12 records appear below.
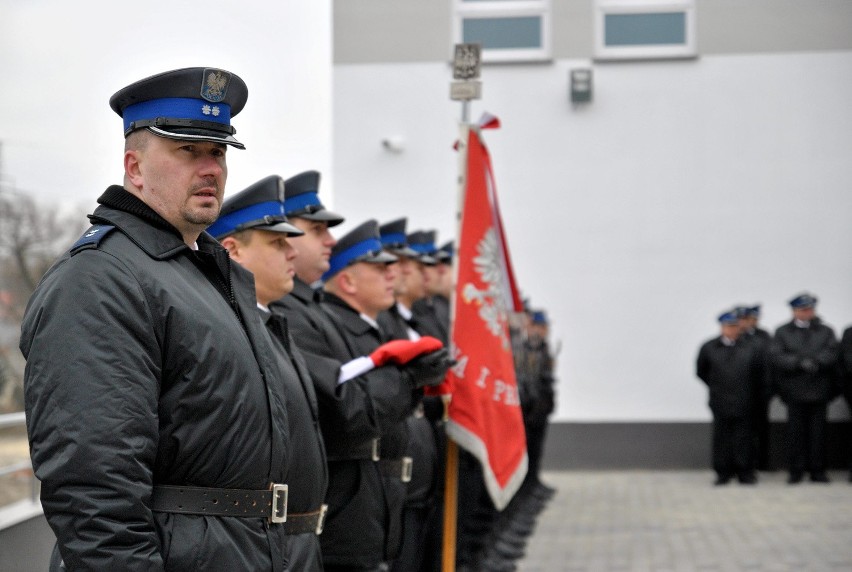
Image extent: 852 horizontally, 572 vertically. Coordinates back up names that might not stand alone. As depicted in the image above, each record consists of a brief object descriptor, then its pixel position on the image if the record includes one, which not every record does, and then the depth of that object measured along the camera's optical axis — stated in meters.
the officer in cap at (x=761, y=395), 15.62
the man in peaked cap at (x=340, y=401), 4.71
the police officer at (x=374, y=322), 4.96
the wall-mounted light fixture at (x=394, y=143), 16.72
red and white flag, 6.47
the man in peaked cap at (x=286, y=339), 3.77
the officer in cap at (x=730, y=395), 15.15
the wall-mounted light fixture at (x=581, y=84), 16.44
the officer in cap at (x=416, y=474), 6.17
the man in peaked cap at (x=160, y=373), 2.65
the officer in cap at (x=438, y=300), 8.28
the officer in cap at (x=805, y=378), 15.09
